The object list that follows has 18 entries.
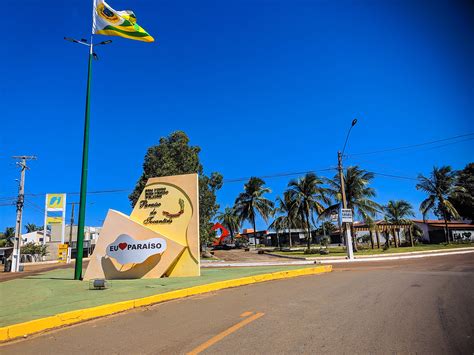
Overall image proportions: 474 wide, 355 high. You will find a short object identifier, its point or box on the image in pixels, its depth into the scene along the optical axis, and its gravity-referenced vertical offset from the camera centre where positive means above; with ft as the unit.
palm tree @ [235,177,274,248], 168.55 +19.87
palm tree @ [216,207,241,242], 221.17 +15.06
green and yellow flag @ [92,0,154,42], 58.00 +36.04
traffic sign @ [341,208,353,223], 85.35 +5.93
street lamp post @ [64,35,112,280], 51.88 +8.47
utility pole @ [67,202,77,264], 157.38 -0.30
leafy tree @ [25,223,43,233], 345.10 +23.39
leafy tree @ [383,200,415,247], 148.87 +11.58
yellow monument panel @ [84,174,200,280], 51.62 +1.60
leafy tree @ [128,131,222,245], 102.12 +23.33
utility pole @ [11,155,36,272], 96.32 +10.13
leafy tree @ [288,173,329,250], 134.62 +18.03
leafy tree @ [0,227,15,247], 200.32 +12.22
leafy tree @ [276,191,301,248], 139.03 +14.01
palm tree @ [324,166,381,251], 121.70 +16.64
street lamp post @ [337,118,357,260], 85.51 +8.60
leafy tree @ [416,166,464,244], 140.14 +19.58
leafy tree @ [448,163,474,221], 141.59 +17.06
